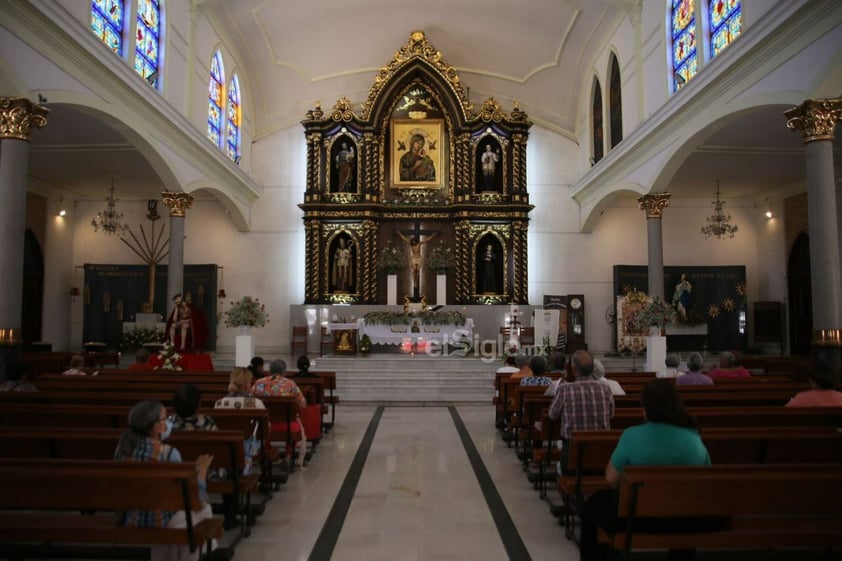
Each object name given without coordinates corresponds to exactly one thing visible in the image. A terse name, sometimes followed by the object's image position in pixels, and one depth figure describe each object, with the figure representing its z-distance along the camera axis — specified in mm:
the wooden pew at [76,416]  5345
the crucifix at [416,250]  20797
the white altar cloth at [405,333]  17219
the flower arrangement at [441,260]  20562
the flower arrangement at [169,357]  11148
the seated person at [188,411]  4406
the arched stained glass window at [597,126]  18859
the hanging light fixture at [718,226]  16906
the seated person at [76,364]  8922
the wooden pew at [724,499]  3104
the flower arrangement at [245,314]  12677
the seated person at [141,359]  9398
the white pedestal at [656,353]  12289
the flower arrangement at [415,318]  17406
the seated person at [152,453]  3469
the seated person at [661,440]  3332
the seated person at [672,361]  8766
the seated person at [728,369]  9094
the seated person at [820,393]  5883
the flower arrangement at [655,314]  12289
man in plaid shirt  5055
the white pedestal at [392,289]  20344
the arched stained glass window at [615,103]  16906
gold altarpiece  20750
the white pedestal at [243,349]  12898
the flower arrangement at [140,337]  17562
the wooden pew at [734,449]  4477
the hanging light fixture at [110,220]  16109
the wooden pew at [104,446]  4348
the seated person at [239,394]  5859
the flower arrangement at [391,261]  20500
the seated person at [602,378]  5970
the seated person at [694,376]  7637
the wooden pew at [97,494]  3232
